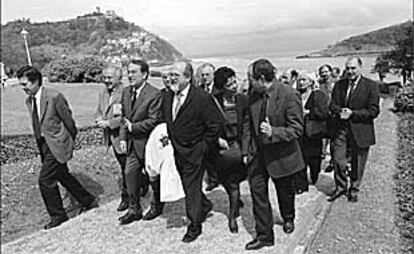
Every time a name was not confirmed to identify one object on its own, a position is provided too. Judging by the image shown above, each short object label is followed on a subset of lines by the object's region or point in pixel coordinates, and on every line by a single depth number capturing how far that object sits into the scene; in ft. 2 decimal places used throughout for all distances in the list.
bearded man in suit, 14.12
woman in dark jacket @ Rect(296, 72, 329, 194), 19.71
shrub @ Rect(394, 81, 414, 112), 49.80
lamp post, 58.56
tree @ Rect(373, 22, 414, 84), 69.00
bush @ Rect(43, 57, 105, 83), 71.20
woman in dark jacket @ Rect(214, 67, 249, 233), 15.58
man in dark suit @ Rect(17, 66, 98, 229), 15.71
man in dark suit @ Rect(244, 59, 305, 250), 13.33
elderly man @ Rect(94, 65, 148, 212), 16.76
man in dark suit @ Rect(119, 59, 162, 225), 15.76
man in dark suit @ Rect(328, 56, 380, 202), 17.34
